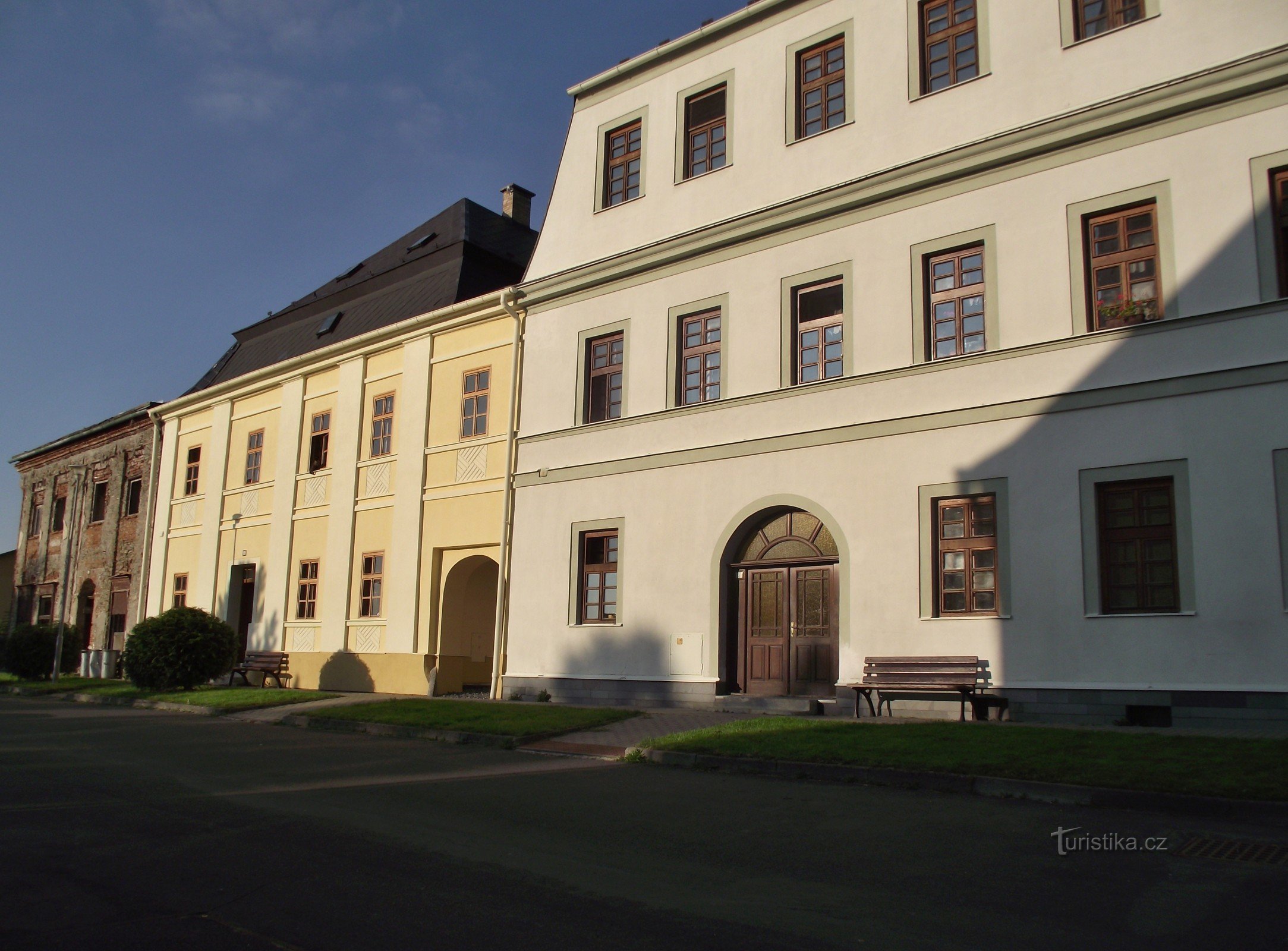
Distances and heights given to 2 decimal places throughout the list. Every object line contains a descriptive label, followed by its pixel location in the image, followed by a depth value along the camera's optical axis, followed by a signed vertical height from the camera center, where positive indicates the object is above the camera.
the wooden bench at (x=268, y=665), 25.91 -0.59
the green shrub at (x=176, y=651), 23.59 -0.29
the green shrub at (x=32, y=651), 31.95 -0.48
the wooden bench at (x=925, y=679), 14.20 -0.33
